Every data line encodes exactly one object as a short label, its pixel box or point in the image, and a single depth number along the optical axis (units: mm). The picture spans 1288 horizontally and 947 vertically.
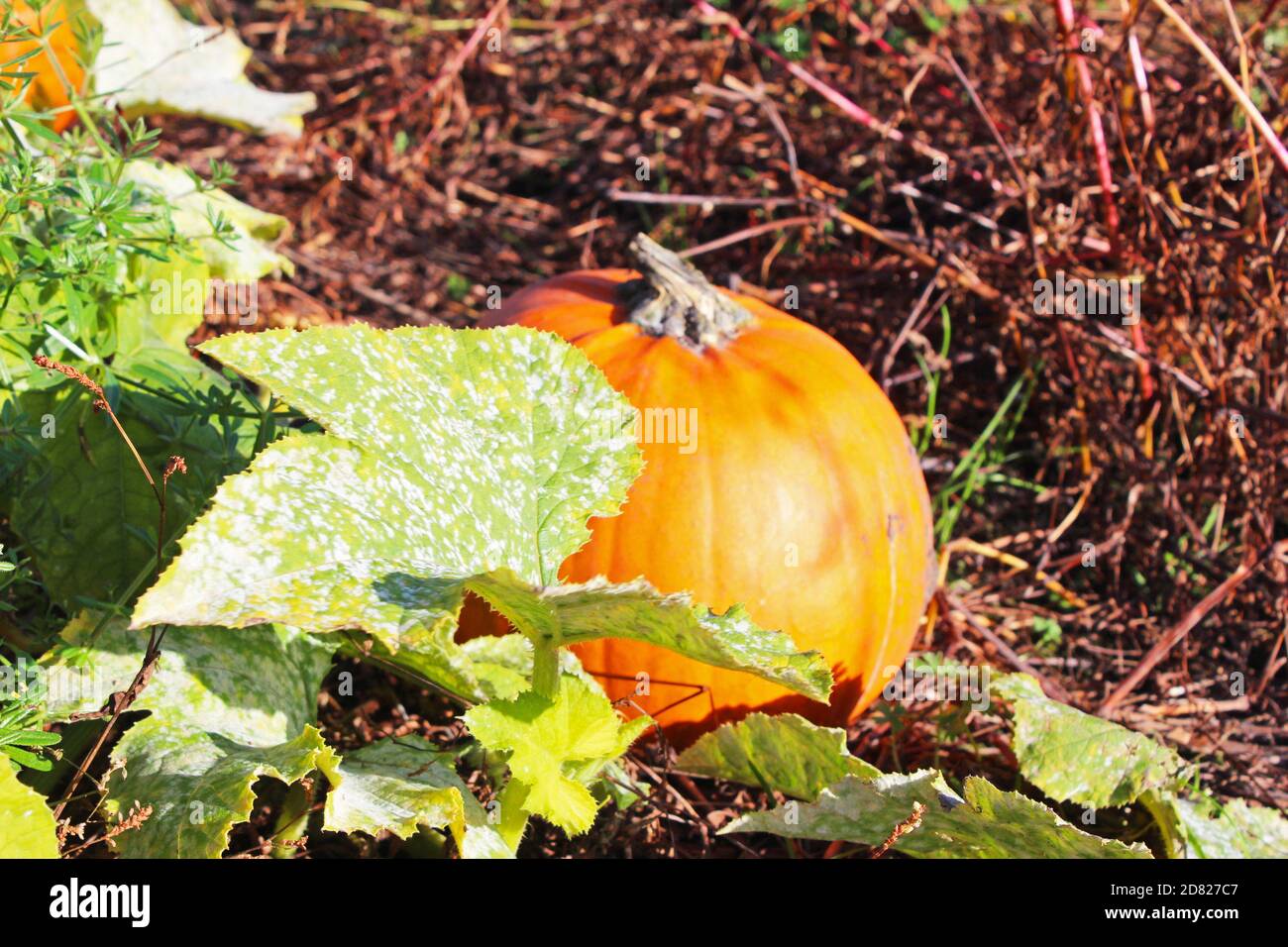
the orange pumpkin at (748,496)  1005
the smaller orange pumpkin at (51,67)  1255
